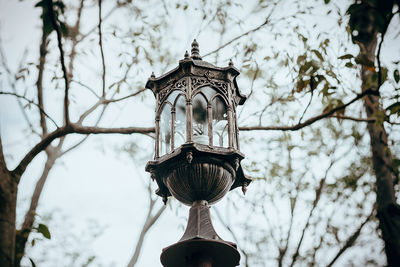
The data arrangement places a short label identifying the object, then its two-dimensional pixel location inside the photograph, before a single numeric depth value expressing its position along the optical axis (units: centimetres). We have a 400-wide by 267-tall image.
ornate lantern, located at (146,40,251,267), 281
